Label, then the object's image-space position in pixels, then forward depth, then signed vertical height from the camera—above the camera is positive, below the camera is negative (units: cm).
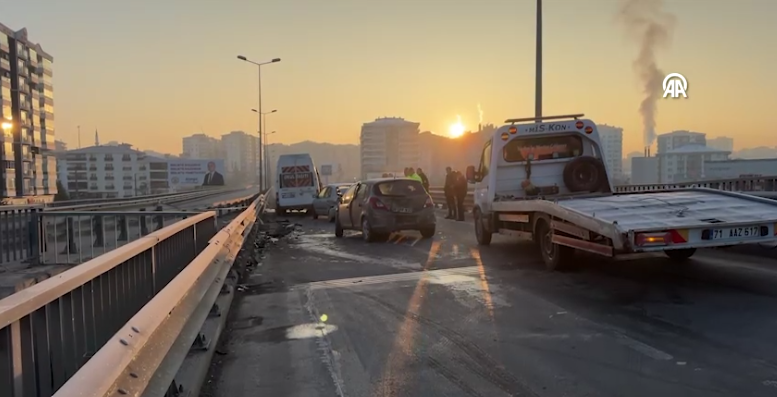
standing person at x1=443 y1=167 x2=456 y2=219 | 2136 -68
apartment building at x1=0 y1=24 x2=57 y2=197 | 6388 +644
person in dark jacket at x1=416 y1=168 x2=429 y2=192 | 2288 -23
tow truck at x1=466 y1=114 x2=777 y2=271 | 691 -49
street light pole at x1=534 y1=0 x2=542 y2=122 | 1881 +280
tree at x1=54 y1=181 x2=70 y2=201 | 7309 -259
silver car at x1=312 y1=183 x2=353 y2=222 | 2543 -116
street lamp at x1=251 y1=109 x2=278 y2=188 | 8598 +54
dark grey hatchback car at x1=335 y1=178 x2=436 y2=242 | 1502 -91
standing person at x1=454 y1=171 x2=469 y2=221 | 2100 -69
